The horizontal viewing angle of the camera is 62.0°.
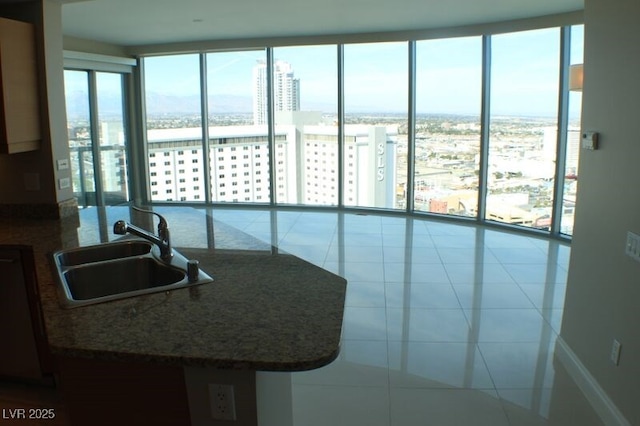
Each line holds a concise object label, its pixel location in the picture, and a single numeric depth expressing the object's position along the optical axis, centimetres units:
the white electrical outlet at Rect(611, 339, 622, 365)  262
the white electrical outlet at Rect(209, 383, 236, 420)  158
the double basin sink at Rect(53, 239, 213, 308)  229
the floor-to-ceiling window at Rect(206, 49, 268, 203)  848
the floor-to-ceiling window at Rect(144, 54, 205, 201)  873
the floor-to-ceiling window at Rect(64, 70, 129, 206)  754
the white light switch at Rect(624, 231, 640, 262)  243
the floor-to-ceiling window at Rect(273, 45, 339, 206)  815
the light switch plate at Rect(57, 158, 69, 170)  362
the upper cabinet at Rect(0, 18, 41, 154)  312
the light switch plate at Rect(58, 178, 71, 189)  363
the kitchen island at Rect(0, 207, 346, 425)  155
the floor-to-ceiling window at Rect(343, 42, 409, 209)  778
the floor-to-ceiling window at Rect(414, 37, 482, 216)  720
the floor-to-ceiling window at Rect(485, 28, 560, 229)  639
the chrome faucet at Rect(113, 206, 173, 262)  240
